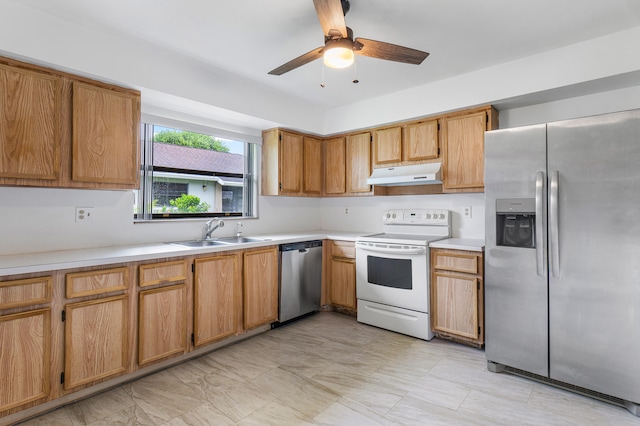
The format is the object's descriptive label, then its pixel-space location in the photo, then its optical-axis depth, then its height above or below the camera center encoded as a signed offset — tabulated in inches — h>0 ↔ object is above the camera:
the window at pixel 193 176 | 118.5 +17.2
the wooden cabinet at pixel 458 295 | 108.9 -27.3
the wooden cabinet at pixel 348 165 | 152.3 +25.6
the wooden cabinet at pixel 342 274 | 142.2 -25.8
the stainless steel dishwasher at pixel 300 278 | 131.3 -26.1
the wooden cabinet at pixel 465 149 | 117.9 +25.5
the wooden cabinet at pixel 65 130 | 78.6 +23.3
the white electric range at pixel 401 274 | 119.0 -22.4
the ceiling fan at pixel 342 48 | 68.2 +41.2
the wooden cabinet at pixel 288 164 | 147.3 +25.4
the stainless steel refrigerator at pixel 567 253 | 77.6 -9.6
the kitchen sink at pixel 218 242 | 116.1 -9.3
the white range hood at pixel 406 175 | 126.5 +17.3
